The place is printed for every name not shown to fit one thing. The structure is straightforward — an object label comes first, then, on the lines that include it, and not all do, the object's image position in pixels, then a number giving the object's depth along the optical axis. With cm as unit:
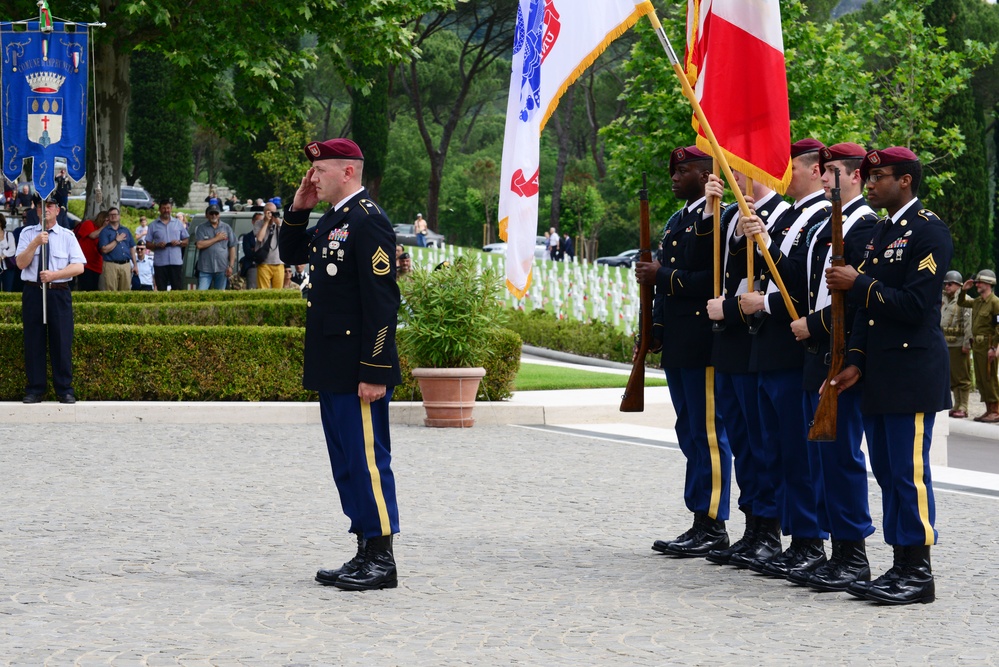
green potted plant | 1384
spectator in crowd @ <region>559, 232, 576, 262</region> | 5466
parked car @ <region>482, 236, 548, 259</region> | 5781
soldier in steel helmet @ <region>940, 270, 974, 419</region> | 1873
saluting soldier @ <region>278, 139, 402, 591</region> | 693
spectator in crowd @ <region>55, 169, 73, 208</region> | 3309
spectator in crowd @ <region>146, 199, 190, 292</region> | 2231
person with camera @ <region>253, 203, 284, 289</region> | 2292
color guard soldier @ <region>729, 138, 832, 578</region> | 727
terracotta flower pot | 1380
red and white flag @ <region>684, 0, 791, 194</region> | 750
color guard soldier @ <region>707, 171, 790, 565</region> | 753
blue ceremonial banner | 1744
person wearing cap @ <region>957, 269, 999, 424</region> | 1822
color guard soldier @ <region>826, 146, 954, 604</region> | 659
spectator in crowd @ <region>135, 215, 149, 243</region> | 2478
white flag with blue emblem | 790
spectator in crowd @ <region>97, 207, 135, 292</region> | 2072
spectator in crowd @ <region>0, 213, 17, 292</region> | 2050
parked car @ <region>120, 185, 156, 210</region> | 5358
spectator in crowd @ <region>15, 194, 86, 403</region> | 1406
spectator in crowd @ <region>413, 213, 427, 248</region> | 5109
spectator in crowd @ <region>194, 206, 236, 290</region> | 2275
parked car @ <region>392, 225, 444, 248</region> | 5303
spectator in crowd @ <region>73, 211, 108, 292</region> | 2047
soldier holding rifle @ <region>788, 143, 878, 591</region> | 696
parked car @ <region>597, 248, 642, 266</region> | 5998
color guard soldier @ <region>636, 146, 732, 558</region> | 782
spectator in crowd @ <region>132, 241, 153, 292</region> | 2281
